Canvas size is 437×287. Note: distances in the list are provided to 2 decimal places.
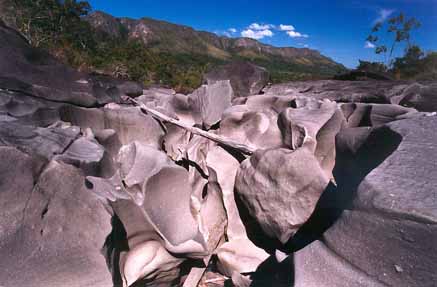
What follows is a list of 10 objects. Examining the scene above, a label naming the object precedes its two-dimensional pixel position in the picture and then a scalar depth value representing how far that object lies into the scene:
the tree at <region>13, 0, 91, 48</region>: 17.12
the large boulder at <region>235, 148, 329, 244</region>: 1.64
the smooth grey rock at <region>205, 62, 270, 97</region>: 4.35
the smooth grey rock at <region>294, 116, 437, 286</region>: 0.98
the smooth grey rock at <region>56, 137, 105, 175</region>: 1.63
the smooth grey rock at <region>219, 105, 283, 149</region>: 2.26
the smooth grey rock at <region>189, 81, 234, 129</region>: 2.75
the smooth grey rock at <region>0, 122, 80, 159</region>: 1.49
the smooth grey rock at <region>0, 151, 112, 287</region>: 1.29
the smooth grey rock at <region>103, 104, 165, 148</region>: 2.56
